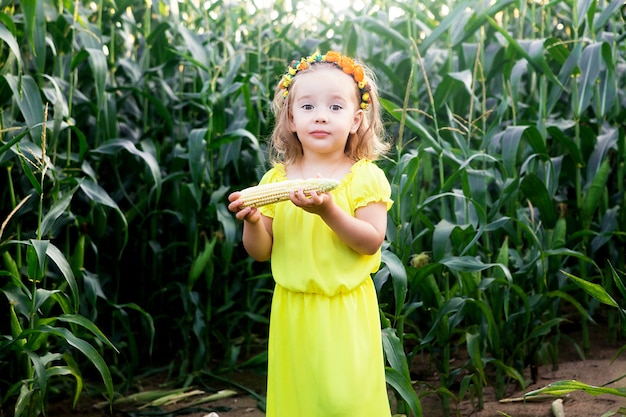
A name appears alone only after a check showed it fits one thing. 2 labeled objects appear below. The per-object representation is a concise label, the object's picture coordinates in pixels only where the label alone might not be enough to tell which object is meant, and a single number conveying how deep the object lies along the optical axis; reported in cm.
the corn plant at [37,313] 279
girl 213
